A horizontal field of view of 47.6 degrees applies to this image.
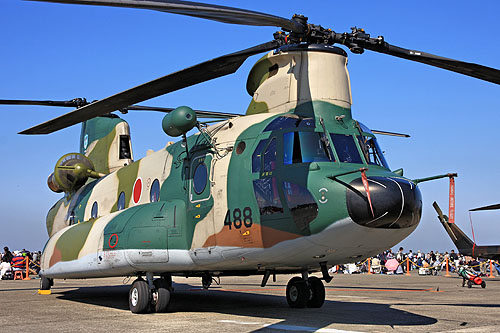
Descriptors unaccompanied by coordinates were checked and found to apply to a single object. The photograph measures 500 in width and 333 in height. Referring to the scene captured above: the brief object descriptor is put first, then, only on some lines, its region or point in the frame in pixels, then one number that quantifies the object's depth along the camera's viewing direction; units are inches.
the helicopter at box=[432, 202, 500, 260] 905.5
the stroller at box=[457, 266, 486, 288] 834.2
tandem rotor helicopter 354.9
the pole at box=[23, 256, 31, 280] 1217.2
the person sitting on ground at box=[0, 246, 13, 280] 1197.1
